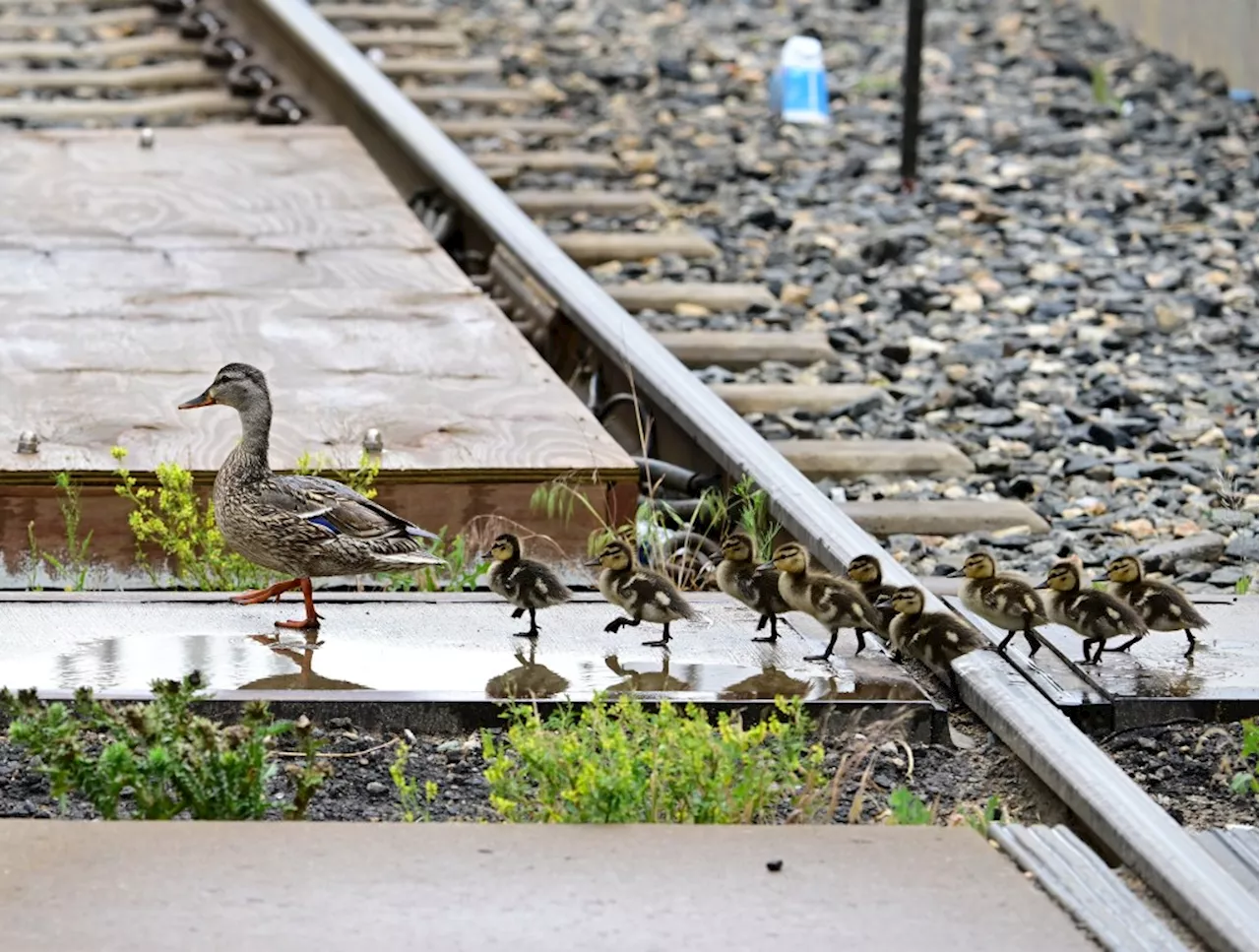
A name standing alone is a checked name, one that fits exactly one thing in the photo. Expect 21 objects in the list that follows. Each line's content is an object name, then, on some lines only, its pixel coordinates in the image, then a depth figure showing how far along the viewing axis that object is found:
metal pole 26.84
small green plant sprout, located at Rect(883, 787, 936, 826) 10.12
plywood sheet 15.93
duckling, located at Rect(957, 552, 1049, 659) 12.21
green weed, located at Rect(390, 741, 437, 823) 10.16
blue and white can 29.77
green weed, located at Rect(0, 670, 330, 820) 9.85
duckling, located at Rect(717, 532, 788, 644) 12.71
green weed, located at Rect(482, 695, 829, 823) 9.89
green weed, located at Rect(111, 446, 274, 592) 14.37
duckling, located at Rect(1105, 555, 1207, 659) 12.54
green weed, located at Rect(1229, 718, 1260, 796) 10.87
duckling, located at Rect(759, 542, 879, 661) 12.30
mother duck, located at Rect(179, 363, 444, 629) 12.91
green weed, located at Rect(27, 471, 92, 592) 14.63
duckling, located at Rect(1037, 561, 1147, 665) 12.16
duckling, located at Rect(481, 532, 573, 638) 12.63
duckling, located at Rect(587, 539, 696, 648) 12.53
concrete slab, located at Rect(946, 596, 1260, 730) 11.76
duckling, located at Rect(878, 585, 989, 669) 12.17
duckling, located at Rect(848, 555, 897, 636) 12.88
